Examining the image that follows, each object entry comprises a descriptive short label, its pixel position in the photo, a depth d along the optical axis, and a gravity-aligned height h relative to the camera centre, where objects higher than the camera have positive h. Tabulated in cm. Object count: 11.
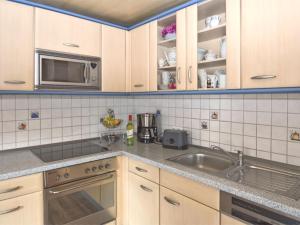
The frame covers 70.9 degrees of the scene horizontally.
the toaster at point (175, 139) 180 -24
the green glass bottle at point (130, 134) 200 -22
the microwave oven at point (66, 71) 159 +33
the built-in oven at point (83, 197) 147 -65
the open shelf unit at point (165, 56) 177 +48
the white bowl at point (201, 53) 156 +44
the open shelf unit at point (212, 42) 146 +52
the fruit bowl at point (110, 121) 221 -10
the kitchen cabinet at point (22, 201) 129 -57
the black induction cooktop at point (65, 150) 162 -33
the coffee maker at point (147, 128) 204 -16
